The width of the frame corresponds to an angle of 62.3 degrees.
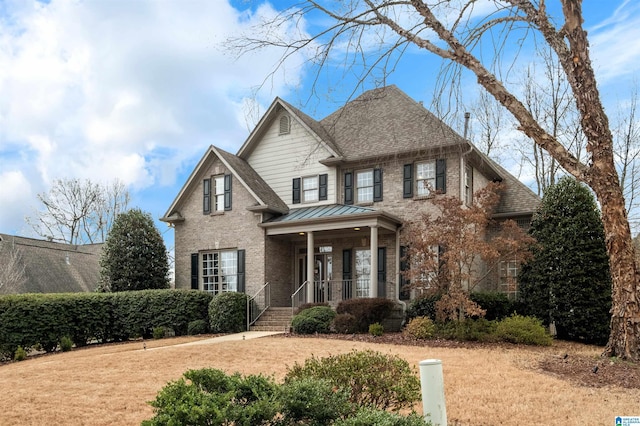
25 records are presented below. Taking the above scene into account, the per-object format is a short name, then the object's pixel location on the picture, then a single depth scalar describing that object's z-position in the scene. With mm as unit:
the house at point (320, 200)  19172
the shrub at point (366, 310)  16797
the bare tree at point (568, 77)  10977
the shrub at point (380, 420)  4133
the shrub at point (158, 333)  18438
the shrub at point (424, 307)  16641
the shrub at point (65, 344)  16703
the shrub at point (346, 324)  16469
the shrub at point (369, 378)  5523
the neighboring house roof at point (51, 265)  28445
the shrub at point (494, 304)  17188
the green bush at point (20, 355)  15391
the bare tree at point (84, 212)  38562
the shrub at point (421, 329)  14891
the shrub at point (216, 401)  4016
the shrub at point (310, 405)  4586
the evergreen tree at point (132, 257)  21172
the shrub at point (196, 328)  18438
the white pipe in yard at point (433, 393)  5070
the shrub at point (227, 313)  18578
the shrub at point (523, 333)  14234
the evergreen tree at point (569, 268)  15797
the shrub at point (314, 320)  16703
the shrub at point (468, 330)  14422
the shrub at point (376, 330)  15766
